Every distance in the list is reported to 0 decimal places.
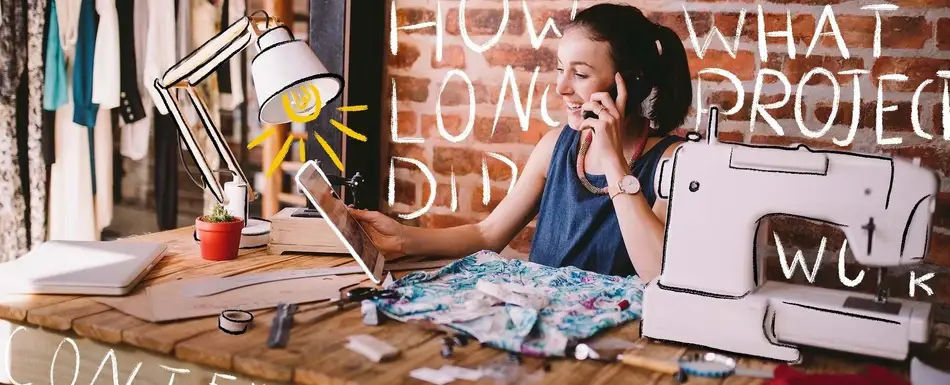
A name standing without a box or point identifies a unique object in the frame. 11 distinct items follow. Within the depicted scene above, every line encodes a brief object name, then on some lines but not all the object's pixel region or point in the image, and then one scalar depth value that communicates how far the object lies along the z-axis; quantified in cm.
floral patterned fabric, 137
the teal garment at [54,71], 337
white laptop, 159
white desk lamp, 180
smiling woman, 204
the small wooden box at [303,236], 199
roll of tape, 138
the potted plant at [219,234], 189
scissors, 157
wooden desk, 124
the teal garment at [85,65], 345
